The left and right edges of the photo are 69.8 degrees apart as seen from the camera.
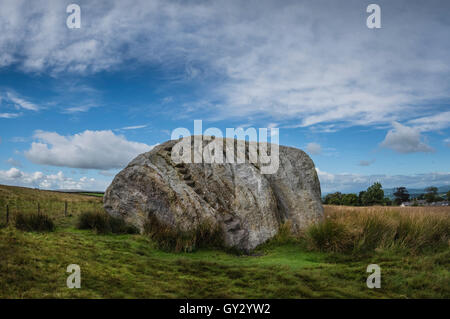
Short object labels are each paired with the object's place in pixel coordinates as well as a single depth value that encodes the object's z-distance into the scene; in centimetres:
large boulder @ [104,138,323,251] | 1215
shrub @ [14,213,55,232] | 1158
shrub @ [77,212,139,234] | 1284
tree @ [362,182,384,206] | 4966
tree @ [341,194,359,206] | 4981
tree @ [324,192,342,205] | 5203
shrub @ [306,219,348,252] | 1017
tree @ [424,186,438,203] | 4954
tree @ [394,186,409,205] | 5533
